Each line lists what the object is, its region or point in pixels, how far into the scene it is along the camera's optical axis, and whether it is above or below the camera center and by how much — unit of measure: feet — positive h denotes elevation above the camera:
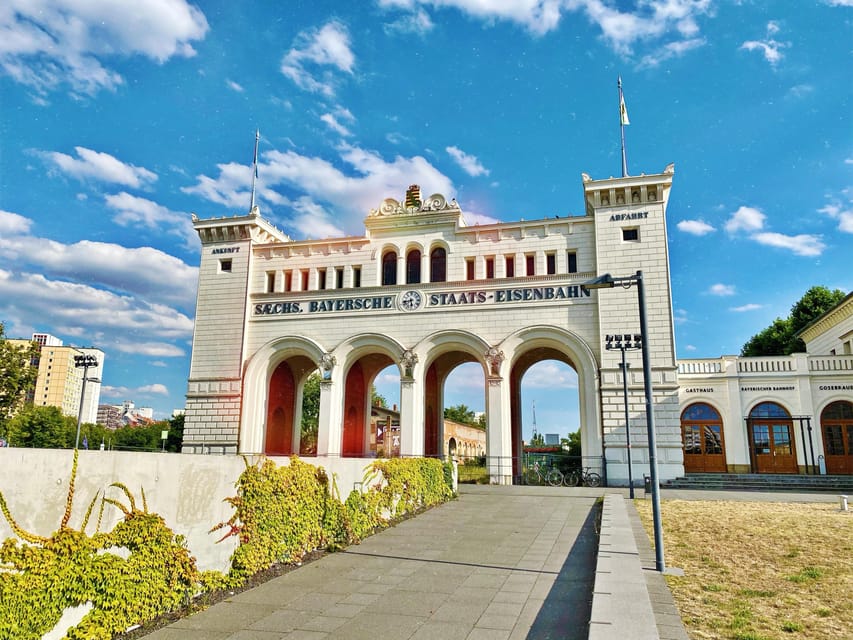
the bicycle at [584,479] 78.69 -4.76
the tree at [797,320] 142.00 +30.39
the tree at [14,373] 106.11 +11.22
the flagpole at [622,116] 90.79 +49.25
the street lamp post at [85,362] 81.51 +10.25
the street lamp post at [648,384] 28.48 +3.15
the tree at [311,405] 206.69 +11.66
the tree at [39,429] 196.54 +2.30
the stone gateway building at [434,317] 82.33 +18.55
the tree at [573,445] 147.84 -0.72
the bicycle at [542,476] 80.28 -4.56
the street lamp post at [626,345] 63.72 +11.04
